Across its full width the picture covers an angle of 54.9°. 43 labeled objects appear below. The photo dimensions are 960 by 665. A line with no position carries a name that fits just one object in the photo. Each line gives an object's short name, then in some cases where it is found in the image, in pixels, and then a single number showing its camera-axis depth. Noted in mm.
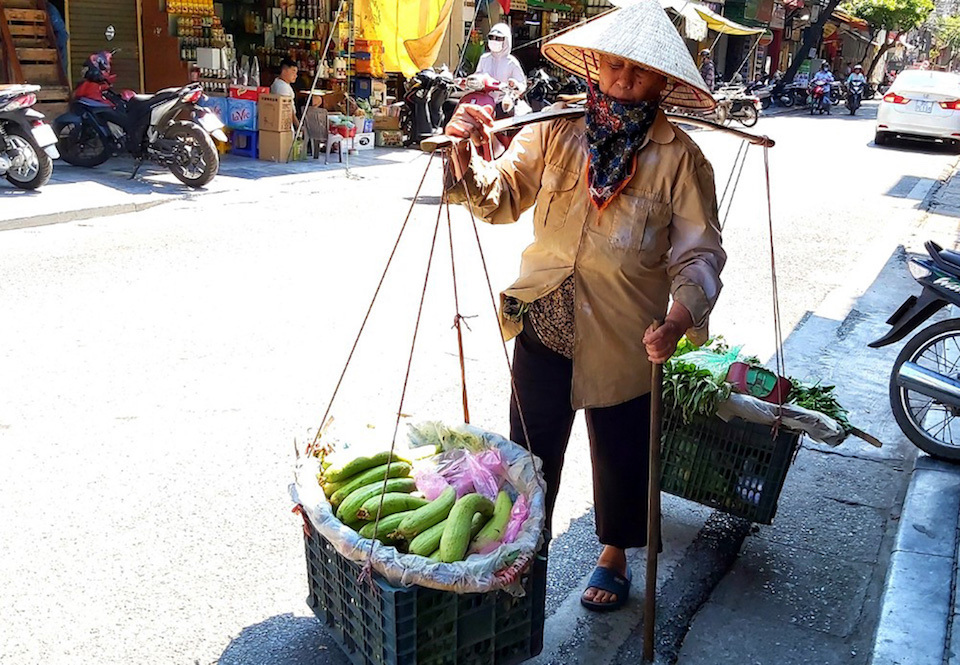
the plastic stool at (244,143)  12477
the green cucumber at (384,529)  2396
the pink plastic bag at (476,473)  2668
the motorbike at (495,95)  11680
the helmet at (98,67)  10152
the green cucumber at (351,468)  2639
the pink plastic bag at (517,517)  2400
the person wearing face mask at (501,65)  12500
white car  18234
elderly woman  2561
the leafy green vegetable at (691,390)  3320
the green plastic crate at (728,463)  3342
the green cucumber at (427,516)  2428
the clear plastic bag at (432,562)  2176
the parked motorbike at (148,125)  9773
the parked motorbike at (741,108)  21422
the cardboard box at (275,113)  11961
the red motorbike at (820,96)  28609
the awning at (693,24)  20208
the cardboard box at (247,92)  11984
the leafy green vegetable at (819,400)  3455
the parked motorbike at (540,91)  16734
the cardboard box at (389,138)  14695
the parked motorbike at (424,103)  13961
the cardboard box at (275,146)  12188
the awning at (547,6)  22188
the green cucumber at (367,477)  2556
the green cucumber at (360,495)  2455
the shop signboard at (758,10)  35088
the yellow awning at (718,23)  19859
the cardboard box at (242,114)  12234
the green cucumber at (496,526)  2408
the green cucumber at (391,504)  2447
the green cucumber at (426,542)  2350
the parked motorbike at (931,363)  4227
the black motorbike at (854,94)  29234
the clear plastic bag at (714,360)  3479
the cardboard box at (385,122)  14801
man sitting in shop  11922
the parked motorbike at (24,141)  8758
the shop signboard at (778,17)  39562
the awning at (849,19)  47500
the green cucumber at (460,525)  2320
